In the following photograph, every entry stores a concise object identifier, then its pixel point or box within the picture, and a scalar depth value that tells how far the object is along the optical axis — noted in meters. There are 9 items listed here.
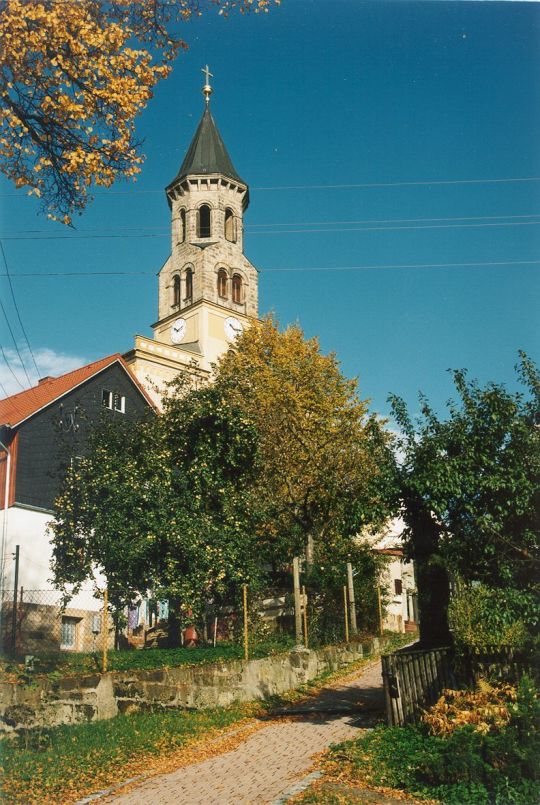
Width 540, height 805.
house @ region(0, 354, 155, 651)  23.44
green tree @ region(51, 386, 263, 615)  19.97
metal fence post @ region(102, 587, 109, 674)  14.35
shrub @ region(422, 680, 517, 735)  10.54
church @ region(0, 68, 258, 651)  26.44
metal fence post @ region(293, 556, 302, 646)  19.66
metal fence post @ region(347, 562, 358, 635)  24.03
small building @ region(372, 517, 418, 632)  29.88
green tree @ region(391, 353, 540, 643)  11.14
